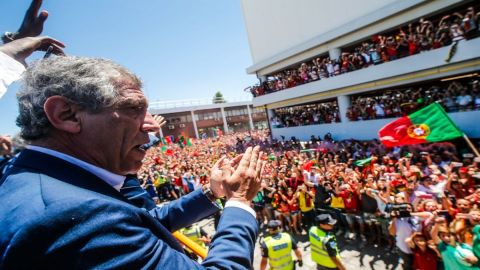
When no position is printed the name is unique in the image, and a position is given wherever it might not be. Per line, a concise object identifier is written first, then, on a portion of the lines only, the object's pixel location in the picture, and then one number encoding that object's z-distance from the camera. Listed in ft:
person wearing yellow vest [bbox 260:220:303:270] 15.06
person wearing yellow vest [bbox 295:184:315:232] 25.07
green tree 146.37
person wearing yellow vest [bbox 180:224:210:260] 18.35
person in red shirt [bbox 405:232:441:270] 14.74
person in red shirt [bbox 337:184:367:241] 22.52
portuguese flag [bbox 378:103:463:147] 25.23
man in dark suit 2.39
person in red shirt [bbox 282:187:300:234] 25.47
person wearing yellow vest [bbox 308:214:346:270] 14.69
